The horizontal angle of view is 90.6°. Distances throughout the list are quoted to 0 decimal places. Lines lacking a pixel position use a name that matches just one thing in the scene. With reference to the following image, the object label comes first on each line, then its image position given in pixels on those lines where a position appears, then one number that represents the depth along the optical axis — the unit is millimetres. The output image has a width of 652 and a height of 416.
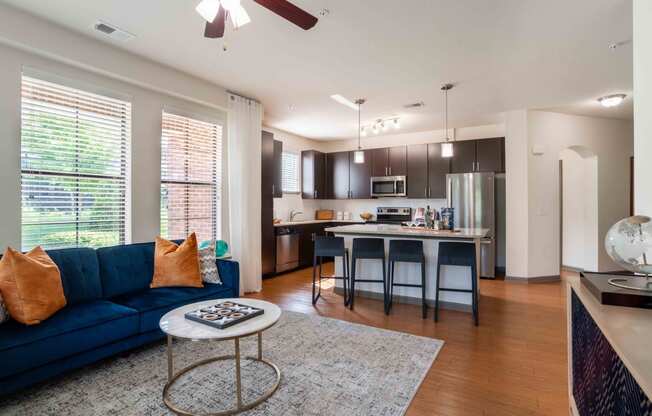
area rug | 1963
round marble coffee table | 1848
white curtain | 4406
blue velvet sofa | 1952
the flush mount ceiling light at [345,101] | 4459
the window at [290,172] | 6682
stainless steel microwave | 6444
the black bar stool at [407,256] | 3648
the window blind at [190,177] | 3795
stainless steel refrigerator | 5332
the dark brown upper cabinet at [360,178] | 6848
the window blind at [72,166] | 2762
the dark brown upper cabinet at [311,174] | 7023
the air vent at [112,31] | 2752
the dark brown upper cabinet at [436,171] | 5977
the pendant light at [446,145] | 4062
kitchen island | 3709
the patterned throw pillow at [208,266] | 3223
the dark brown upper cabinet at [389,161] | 6449
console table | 863
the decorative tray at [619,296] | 1221
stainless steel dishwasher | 5605
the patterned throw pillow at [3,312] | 2064
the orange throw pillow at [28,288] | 2109
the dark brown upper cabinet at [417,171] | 6184
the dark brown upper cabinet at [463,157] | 5719
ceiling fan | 1789
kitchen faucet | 6809
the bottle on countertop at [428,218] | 4180
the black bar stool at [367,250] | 3848
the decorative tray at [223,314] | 1974
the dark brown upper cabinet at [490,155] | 5477
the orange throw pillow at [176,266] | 3072
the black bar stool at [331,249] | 4070
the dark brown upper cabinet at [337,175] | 7109
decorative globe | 1320
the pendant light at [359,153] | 4625
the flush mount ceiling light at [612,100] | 4363
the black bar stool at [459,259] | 3379
